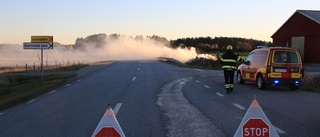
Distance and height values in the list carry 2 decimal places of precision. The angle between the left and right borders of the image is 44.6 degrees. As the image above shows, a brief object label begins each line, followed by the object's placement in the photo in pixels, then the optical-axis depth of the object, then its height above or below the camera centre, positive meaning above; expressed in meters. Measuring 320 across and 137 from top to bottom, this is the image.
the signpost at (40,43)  25.23 +0.61
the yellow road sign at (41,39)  25.31 +0.87
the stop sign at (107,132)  5.66 -1.16
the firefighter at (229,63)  15.25 -0.43
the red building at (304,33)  42.19 +2.16
